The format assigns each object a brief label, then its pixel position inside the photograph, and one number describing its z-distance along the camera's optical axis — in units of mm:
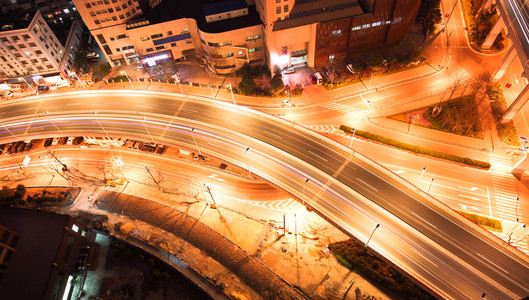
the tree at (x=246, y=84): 89006
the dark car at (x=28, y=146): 86175
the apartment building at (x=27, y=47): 88188
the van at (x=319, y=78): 92238
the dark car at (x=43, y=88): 100438
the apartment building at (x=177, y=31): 90875
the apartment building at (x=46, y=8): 103562
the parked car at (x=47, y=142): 86250
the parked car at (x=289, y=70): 95438
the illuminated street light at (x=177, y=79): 95712
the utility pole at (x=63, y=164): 79644
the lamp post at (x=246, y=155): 65762
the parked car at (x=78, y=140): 85650
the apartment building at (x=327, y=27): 84562
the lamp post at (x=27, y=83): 98575
